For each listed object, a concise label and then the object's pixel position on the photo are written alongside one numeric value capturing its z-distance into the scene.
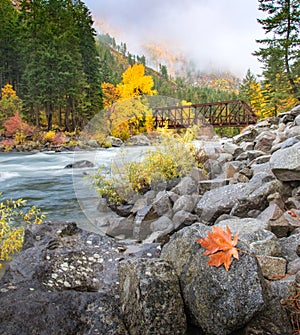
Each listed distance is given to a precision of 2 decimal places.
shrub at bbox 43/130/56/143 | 20.36
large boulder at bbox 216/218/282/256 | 2.01
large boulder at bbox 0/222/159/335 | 1.46
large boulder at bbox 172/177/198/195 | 4.57
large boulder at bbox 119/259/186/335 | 1.35
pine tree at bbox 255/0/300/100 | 12.79
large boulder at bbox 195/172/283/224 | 3.19
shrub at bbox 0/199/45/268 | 2.71
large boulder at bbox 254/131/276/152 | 5.45
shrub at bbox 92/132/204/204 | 5.19
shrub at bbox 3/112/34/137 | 21.23
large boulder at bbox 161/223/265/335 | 1.37
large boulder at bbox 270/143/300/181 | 3.13
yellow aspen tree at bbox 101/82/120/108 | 28.23
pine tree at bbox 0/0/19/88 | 27.12
